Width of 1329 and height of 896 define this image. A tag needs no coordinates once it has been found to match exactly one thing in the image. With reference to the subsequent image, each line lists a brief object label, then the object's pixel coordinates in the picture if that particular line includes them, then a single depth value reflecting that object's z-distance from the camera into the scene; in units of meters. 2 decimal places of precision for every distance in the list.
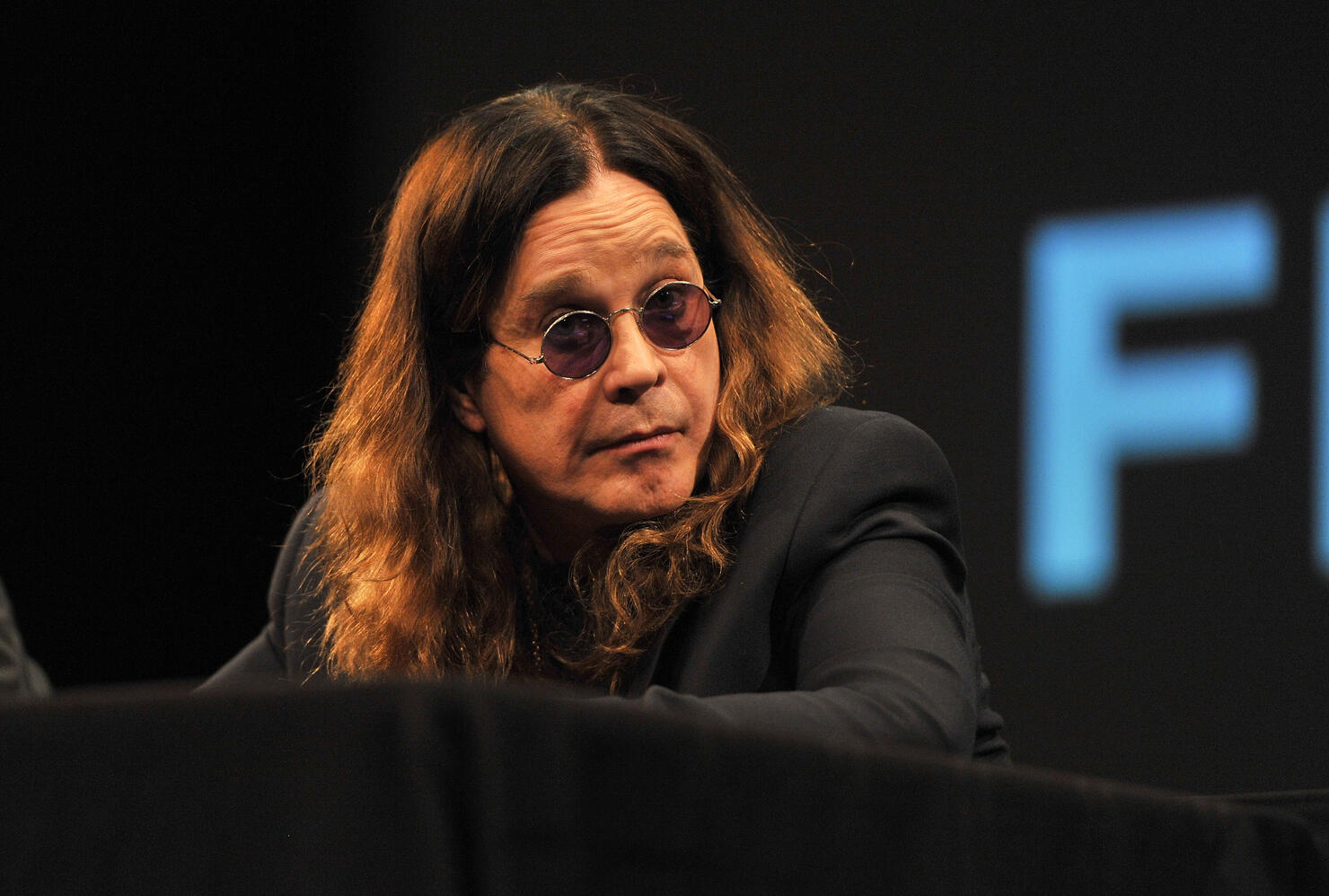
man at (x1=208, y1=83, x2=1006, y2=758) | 7.47
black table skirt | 5.06
